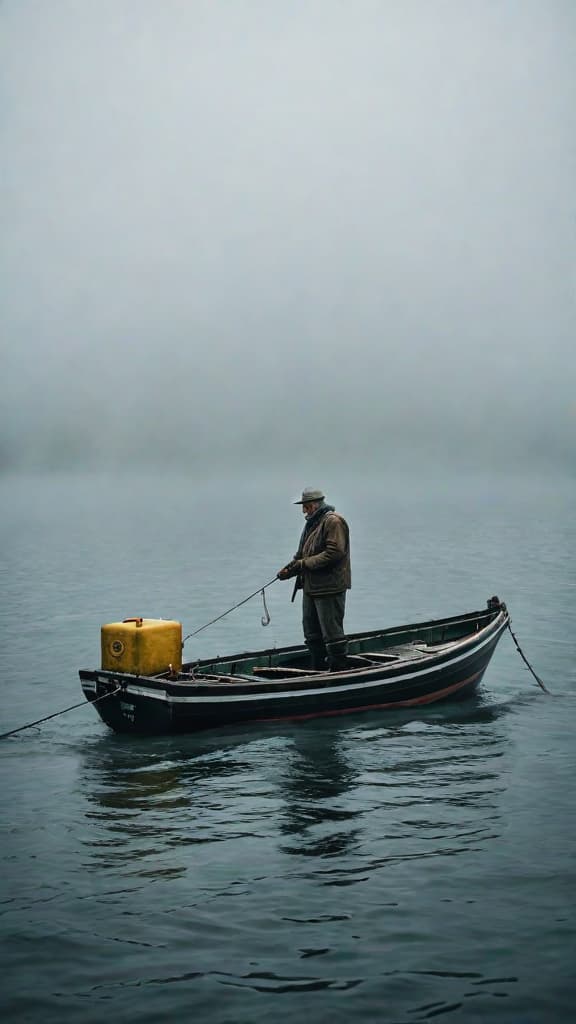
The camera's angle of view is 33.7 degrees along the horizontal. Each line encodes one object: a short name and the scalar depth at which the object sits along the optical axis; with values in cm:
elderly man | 1423
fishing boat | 1320
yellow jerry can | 1321
